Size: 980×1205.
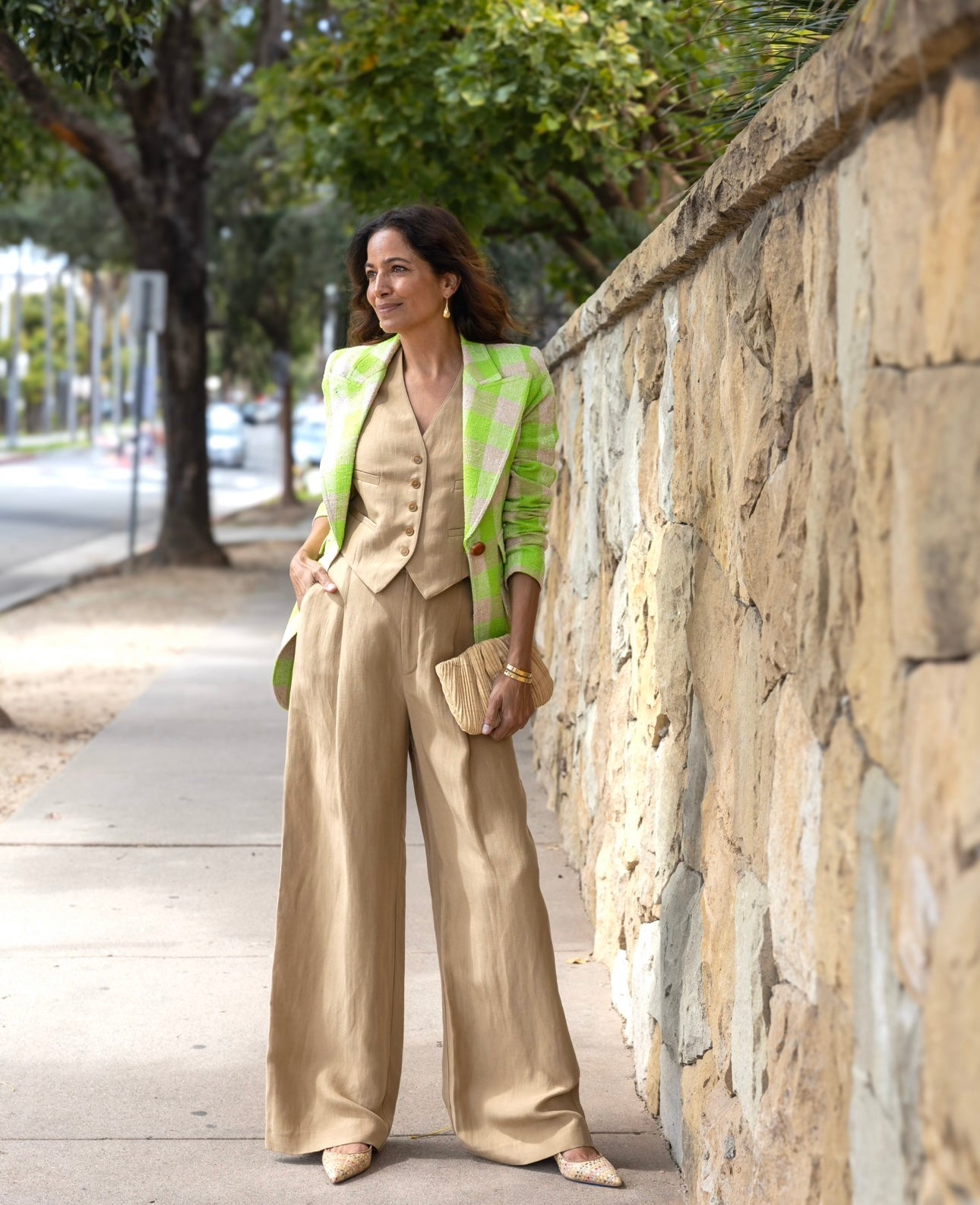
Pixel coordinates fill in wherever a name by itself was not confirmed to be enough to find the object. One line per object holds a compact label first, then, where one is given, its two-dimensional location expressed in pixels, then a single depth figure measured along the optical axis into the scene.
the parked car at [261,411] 85.38
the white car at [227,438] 49.94
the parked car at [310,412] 55.76
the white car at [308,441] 41.88
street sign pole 15.66
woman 3.38
